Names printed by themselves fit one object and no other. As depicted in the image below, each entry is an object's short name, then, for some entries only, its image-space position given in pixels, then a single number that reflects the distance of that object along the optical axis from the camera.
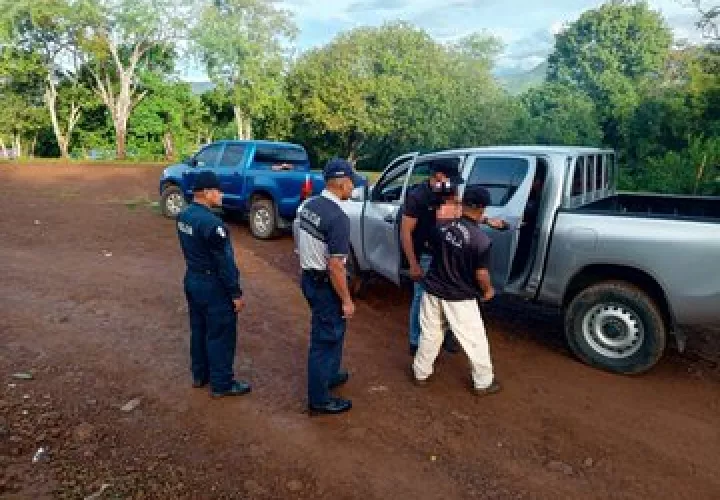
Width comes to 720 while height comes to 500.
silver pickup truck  4.46
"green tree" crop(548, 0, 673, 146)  46.47
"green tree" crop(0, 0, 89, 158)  27.22
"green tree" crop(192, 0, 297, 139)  32.00
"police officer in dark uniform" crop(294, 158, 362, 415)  3.81
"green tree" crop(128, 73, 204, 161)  32.97
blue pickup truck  10.19
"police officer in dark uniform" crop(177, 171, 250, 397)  4.05
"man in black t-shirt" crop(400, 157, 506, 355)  4.65
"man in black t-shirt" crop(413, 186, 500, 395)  4.18
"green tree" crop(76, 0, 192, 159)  28.53
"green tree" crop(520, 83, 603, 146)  26.00
